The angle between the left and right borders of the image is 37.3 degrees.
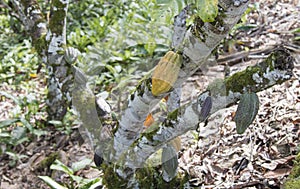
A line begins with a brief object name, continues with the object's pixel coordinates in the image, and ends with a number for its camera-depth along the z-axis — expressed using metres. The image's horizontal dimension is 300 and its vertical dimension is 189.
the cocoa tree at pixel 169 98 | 1.47
